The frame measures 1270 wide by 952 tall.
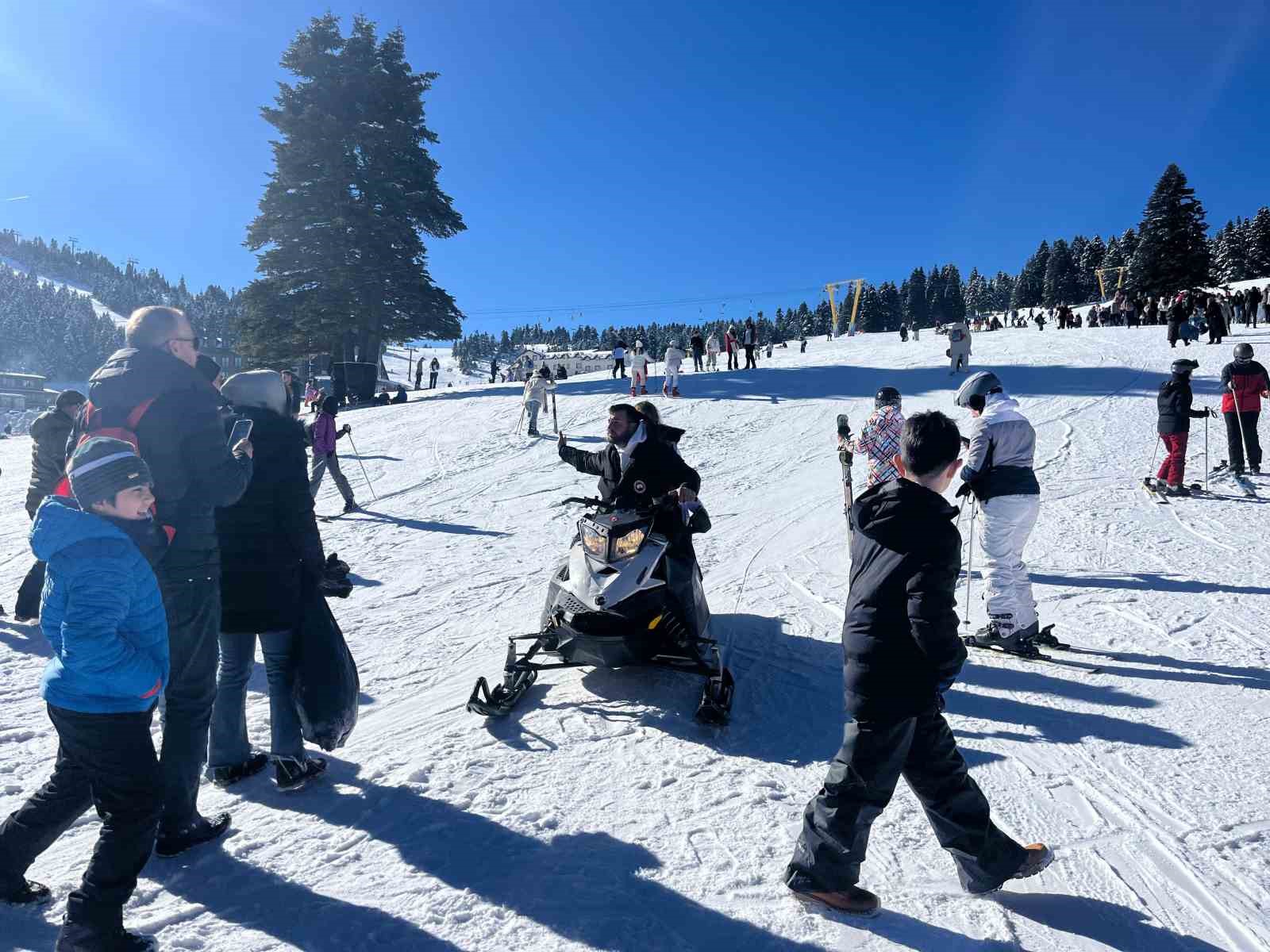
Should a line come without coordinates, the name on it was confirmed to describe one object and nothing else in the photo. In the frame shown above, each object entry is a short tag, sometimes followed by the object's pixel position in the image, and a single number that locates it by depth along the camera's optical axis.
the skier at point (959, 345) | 22.61
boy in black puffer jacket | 2.59
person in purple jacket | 11.27
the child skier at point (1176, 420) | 10.05
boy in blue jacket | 2.46
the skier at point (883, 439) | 7.36
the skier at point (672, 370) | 21.88
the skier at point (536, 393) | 17.34
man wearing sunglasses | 3.04
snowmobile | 4.48
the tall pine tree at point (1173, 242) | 55.06
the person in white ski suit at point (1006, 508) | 5.51
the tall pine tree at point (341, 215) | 32.81
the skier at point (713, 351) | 30.97
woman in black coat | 3.49
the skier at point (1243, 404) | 10.82
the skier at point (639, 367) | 22.45
